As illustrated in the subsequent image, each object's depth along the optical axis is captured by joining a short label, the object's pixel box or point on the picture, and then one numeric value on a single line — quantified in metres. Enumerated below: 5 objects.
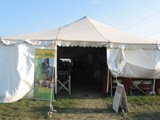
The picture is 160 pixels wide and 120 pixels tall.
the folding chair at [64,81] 6.36
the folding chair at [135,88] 6.22
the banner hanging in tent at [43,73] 5.49
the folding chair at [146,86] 6.26
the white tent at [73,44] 5.63
